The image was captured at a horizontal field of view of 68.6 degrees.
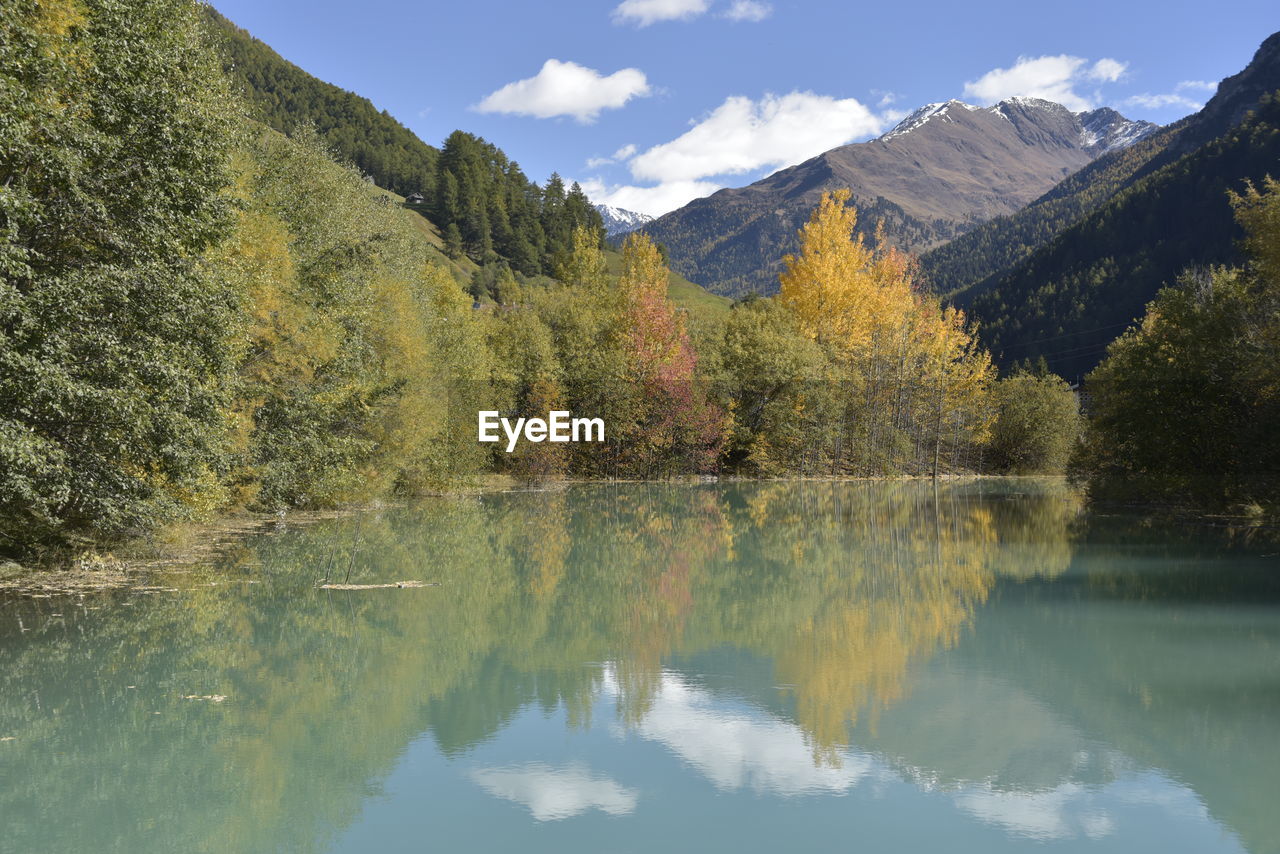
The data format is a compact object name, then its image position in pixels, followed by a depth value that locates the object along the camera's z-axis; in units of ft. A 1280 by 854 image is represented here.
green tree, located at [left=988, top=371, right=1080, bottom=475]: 179.93
